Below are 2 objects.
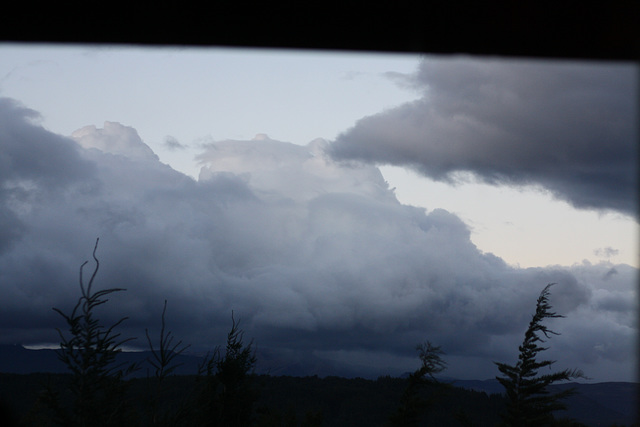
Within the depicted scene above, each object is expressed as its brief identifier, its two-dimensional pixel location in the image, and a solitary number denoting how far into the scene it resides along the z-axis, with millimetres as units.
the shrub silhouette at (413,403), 16500
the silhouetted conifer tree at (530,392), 17953
